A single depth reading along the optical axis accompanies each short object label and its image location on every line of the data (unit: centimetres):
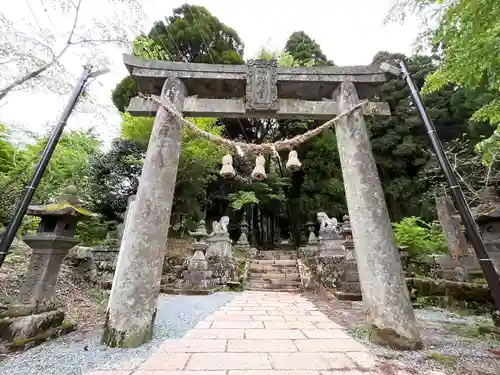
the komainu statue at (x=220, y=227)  1221
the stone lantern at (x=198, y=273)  840
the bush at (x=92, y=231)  1162
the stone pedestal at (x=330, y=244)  1098
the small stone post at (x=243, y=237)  1545
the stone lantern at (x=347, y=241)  698
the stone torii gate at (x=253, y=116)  320
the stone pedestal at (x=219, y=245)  1168
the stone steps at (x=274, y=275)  977
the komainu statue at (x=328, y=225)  1206
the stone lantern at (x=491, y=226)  375
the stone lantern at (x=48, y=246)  376
